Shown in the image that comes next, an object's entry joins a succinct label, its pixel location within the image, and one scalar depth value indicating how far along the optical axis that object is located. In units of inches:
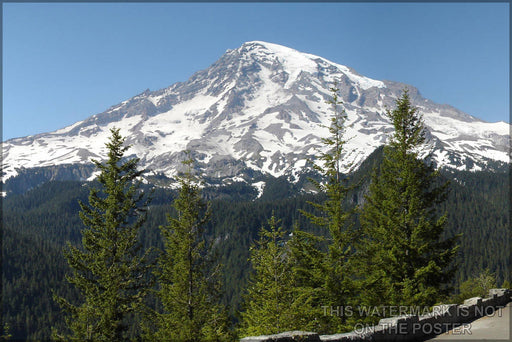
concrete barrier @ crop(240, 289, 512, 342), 455.2
